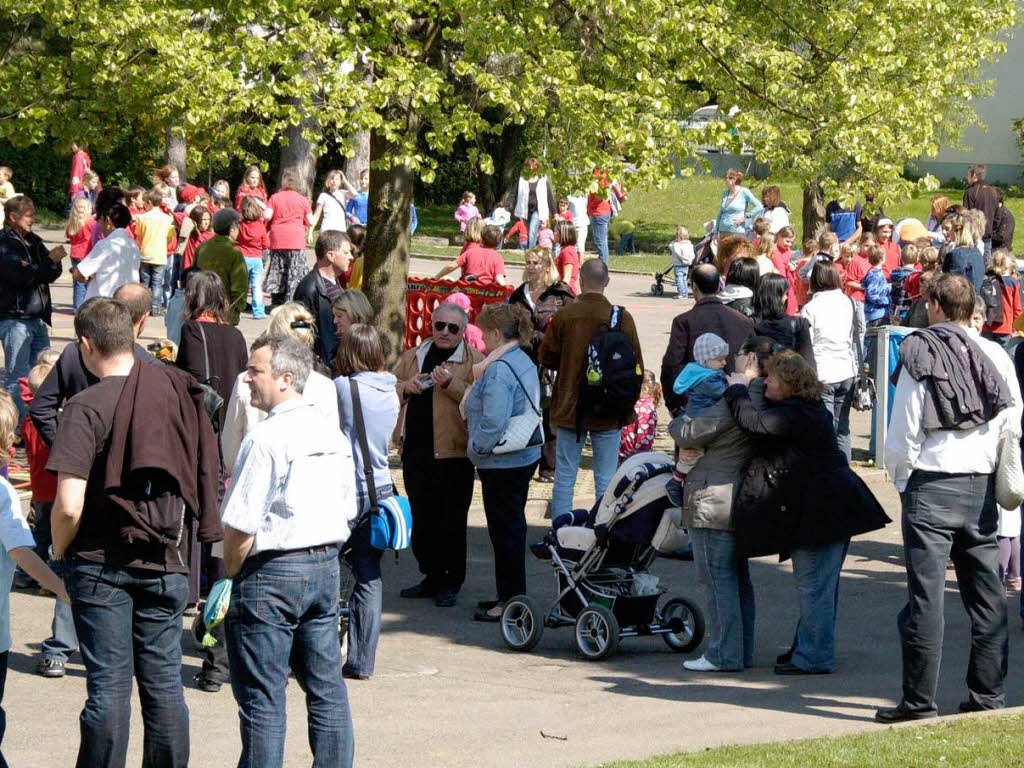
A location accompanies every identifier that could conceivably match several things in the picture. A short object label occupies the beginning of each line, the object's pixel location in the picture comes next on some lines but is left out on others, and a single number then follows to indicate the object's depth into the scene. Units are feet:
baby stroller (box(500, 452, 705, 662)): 55.67
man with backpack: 67.31
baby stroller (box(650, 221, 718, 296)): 114.16
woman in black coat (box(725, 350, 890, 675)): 52.01
